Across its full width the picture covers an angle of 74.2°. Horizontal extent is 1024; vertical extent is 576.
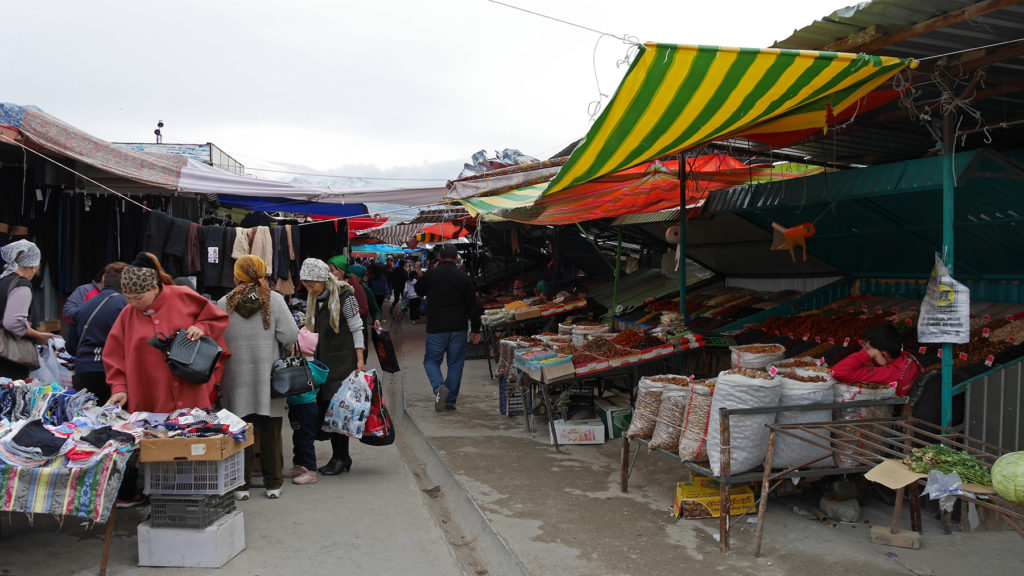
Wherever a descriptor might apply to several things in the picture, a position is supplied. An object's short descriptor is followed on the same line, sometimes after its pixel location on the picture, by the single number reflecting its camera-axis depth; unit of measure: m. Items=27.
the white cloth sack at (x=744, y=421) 4.29
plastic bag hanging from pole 4.36
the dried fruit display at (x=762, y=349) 5.81
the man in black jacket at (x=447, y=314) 8.37
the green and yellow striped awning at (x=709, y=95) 3.74
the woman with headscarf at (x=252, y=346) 5.01
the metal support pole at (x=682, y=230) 7.55
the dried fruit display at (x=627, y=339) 7.61
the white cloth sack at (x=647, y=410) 5.27
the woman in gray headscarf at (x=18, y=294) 4.95
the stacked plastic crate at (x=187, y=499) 3.89
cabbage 2.71
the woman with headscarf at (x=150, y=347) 4.39
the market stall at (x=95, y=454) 3.64
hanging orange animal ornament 6.74
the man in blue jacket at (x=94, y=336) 4.92
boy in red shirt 4.88
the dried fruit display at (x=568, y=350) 7.48
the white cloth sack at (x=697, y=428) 4.58
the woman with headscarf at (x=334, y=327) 5.74
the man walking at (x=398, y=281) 24.83
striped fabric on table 3.61
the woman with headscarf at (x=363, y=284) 8.44
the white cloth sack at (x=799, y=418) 4.41
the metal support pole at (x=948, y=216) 4.49
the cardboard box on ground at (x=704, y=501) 4.74
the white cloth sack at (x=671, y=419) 4.94
